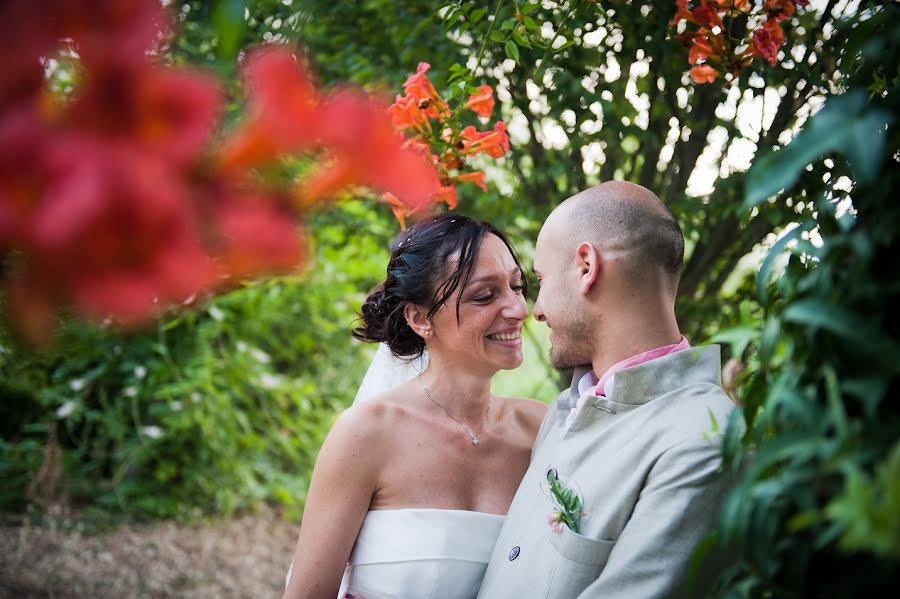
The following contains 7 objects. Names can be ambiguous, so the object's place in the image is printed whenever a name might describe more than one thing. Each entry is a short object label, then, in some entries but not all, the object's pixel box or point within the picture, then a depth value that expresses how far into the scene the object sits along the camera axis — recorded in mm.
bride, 2064
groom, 1424
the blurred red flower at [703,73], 1801
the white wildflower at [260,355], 5020
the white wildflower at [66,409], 4527
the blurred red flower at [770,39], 1678
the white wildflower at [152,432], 4621
